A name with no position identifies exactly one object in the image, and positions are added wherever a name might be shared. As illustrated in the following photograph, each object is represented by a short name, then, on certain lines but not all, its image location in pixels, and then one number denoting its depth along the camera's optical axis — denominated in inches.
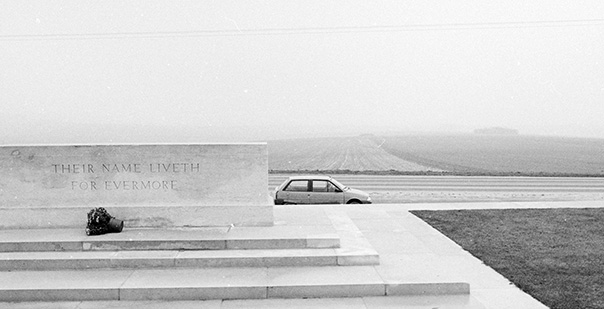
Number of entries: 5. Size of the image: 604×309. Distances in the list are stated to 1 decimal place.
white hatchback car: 591.8
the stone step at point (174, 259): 310.3
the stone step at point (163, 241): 329.4
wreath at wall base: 348.2
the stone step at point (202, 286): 275.1
